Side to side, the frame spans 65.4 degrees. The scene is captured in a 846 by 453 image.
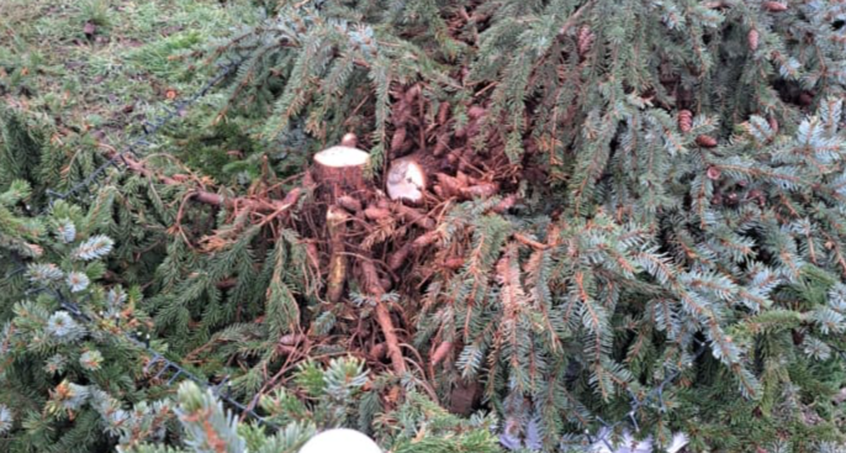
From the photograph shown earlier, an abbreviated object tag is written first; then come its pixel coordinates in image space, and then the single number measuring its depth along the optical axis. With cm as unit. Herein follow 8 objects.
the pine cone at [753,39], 204
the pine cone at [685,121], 205
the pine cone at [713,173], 198
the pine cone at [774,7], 214
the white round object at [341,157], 215
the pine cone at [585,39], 206
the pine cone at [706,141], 204
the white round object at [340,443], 96
